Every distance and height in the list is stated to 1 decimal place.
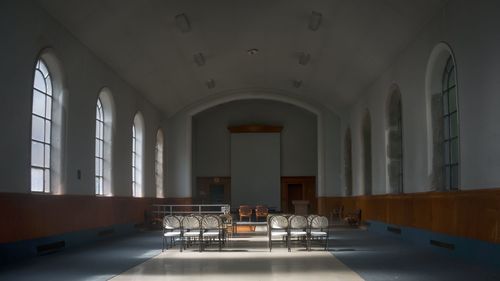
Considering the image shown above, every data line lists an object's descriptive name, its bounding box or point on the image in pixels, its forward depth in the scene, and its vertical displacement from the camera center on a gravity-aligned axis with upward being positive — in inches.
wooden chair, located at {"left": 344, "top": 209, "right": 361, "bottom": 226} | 841.2 -43.8
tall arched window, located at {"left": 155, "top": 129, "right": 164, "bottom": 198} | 973.2 +39.7
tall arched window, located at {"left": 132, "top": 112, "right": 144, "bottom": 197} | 818.2 +46.0
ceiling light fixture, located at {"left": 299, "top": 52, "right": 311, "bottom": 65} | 763.4 +164.4
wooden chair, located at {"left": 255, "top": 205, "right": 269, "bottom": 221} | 927.0 -36.3
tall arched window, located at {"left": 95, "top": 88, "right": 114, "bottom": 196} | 654.8 +51.9
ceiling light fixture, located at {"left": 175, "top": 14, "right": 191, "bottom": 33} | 592.4 +163.4
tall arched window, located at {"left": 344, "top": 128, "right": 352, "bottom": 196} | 1012.5 +40.9
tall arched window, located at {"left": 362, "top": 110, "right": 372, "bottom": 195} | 847.1 +47.4
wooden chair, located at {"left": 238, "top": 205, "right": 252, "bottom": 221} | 924.0 -35.5
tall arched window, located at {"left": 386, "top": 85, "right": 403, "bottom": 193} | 673.0 +44.1
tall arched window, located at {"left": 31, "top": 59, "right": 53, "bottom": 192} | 478.9 +48.3
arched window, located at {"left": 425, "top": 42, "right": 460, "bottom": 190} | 490.6 +54.4
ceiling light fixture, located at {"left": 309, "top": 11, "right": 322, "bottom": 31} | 600.1 +167.1
